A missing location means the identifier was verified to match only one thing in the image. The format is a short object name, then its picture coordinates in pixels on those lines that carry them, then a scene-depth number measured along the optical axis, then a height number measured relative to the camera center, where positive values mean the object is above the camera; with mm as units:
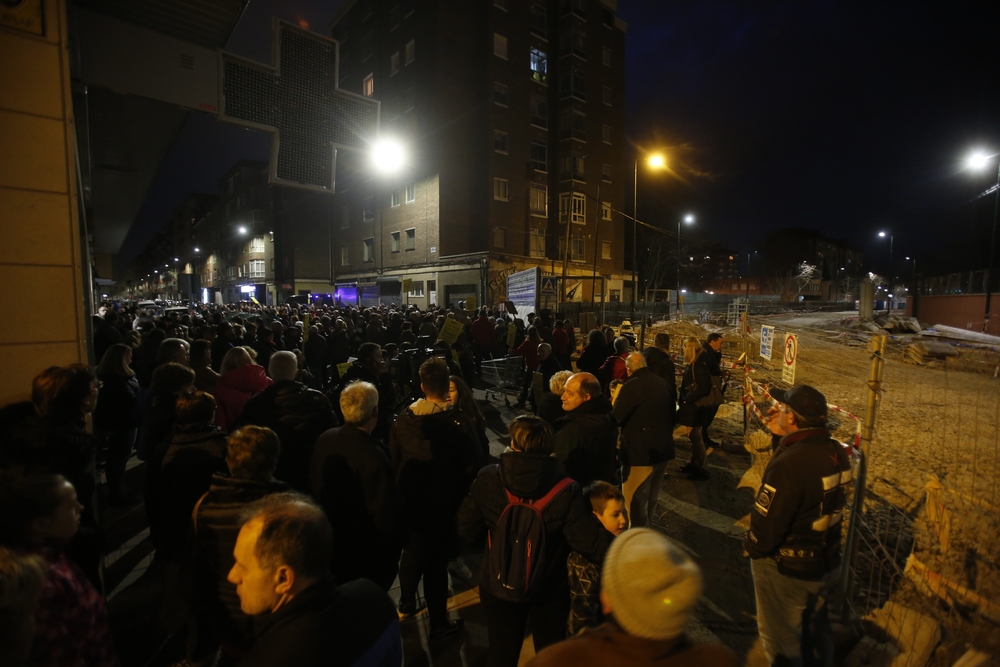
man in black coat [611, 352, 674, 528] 4453 -1240
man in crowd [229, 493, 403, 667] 1318 -918
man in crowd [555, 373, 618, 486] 3553 -1014
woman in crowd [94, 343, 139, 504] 4887 -1179
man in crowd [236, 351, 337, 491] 3588 -912
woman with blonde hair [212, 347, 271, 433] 4402 -811
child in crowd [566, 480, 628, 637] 2467 -1422
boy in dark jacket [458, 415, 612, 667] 2406 -1185
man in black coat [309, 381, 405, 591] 2910 -1189
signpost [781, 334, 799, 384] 7406 -896
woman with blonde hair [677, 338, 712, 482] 6285 -1523
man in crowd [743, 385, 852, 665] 2604 -1301
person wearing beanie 1304 -882
